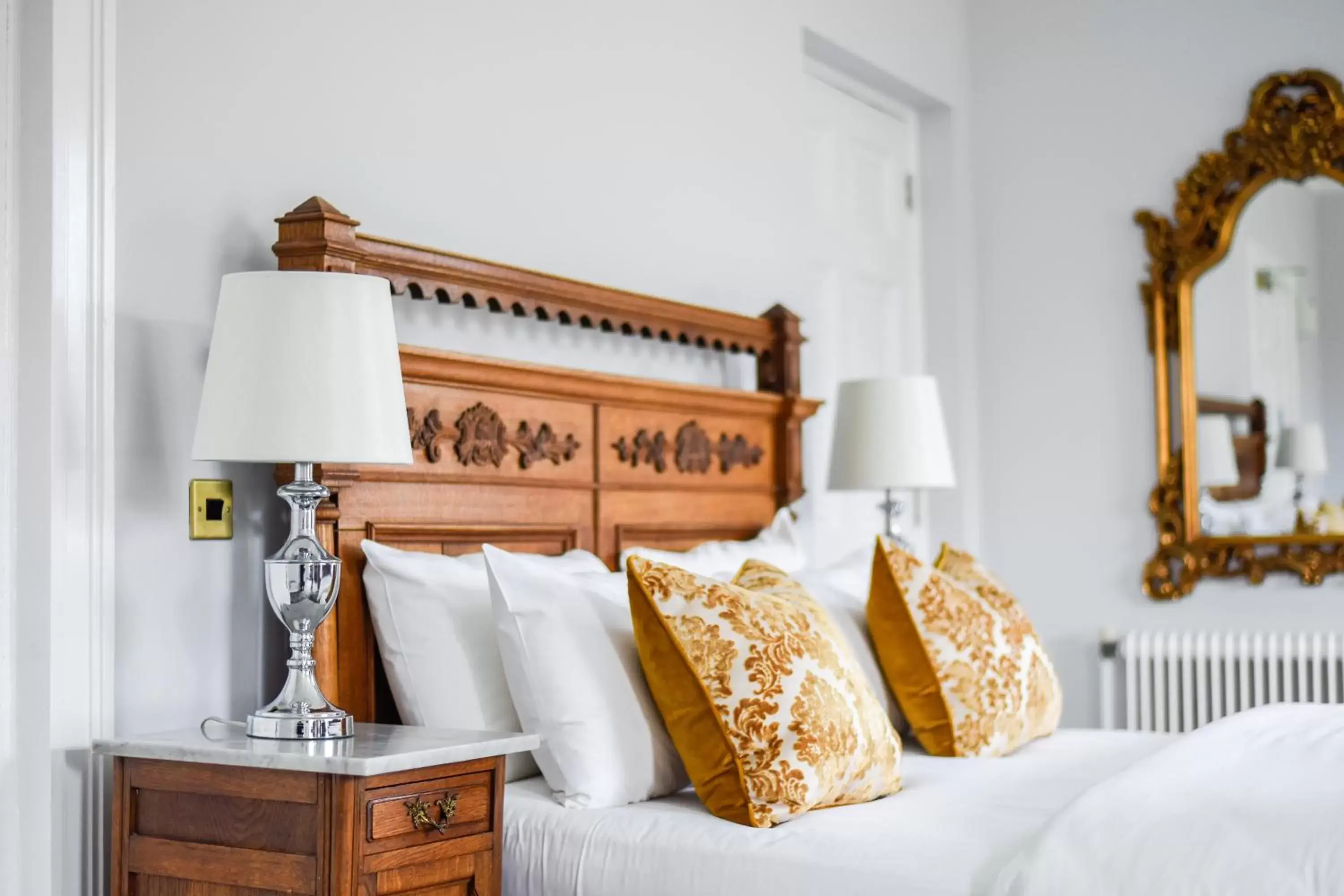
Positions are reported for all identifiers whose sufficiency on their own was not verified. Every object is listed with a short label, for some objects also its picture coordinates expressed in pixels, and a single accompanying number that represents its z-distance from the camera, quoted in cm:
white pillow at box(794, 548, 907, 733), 277
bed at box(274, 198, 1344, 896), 192
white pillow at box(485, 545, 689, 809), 213
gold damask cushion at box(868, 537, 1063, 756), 265
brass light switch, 219
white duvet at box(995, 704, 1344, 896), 165
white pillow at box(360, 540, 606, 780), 226
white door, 408
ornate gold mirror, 422
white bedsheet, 183
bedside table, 179
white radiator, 414
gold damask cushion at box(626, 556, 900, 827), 203
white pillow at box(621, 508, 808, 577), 288
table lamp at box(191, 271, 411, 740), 195
